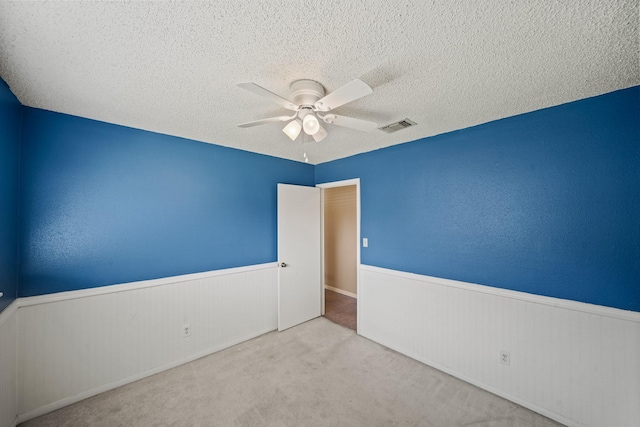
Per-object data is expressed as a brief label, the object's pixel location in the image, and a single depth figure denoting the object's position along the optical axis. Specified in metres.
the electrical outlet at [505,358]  1.99
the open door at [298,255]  3.27
